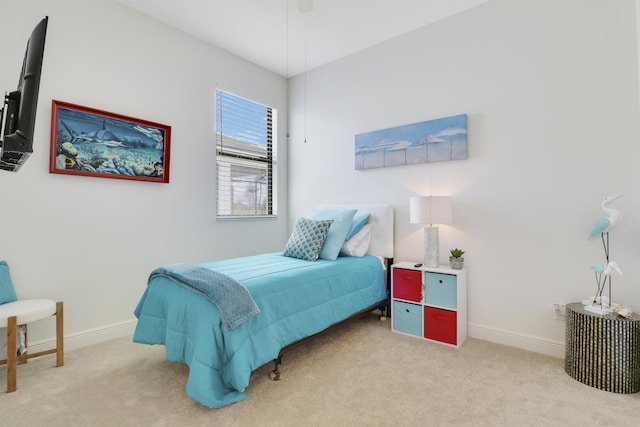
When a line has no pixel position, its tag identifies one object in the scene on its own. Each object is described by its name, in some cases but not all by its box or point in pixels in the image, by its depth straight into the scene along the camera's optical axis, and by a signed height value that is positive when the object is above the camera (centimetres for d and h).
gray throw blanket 171 -44
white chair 187 -66
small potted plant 268 -39
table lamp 267 +0
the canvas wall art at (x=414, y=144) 280 +68
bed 170 -61
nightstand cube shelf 254 -75
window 357 +68
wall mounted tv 142 +50
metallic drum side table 185 -82
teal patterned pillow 282 -24
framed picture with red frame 242 +58
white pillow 308 -29
